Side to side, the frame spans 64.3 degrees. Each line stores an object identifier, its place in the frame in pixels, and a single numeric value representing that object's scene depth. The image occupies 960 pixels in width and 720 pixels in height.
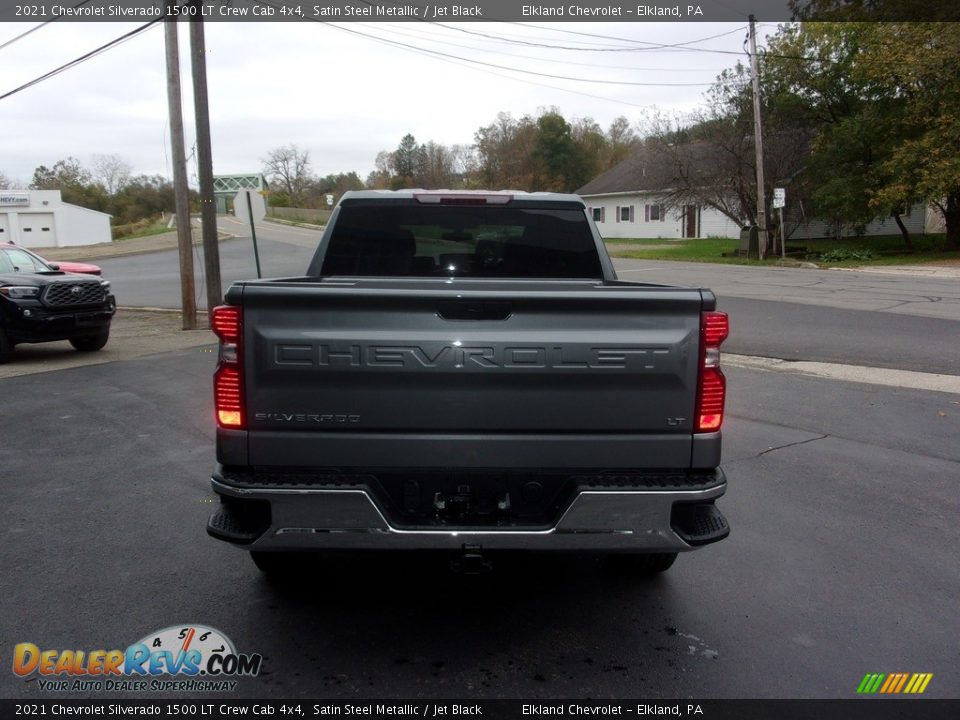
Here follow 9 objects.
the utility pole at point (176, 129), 13.99
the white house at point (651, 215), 36.69
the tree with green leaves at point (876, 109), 27.27
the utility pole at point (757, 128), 29.45
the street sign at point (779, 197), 27.41
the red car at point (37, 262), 12.36
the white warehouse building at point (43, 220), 66.88
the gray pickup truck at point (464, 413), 2.99
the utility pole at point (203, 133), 13.74
